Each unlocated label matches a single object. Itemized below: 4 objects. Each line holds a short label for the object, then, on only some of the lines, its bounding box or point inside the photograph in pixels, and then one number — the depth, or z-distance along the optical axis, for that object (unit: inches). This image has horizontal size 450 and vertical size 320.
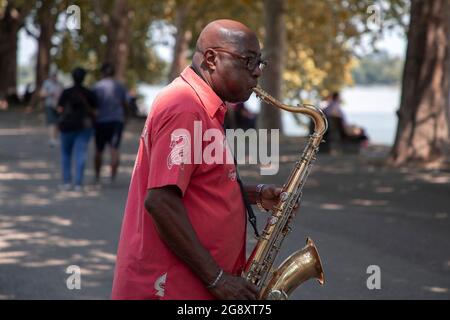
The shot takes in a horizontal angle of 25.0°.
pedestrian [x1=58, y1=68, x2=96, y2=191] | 526.0
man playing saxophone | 140.1
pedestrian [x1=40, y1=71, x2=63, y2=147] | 885.2
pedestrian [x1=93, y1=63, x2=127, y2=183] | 540.1
